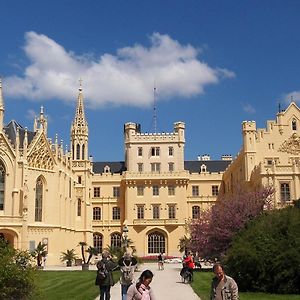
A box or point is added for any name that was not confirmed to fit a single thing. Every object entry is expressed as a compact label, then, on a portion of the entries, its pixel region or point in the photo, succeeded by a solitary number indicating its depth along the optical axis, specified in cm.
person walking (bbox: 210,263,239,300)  1074
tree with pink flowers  3988
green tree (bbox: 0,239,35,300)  1619
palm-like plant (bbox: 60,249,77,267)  5221
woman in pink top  1009
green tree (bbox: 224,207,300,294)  2284
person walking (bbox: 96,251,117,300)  1688
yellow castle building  5481
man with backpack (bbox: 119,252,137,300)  1636
